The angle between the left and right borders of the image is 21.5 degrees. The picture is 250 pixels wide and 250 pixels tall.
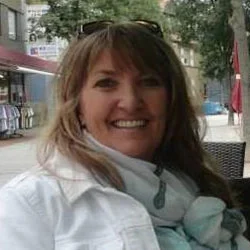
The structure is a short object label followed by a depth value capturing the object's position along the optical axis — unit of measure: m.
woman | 1.56
